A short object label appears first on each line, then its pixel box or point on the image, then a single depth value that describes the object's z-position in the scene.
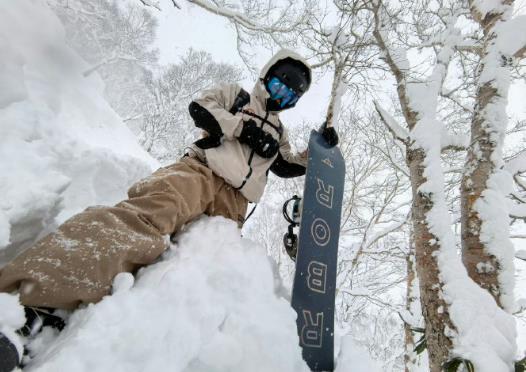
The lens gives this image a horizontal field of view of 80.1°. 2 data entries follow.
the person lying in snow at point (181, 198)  1.16
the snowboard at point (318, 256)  1.65
